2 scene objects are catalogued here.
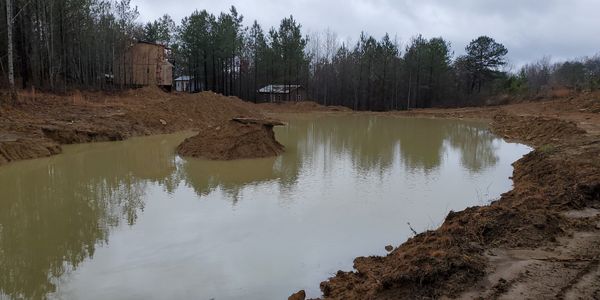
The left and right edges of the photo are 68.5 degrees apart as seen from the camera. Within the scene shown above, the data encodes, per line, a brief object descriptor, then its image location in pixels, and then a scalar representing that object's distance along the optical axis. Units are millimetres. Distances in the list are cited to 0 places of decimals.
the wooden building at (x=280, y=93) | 50591
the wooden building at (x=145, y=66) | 35312
